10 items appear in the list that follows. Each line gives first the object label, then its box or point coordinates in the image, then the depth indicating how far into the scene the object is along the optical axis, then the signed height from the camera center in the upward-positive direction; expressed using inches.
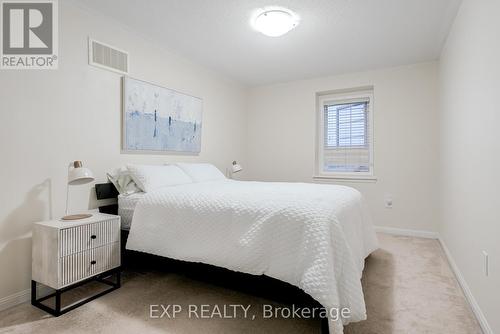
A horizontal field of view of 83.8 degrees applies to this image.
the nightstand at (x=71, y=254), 71.4 -25.2
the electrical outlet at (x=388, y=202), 150.5 -19.5
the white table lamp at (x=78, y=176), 80.4 -3.9
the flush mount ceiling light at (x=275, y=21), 93.4 +50.0
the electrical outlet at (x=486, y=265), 63.1 -22.5
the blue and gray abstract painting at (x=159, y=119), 109.7 +19.8
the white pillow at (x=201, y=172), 121.6 -3.6
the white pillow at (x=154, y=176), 98.1 -4.9
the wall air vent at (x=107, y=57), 96.4 +38.5
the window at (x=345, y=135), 161.8 +18.7
